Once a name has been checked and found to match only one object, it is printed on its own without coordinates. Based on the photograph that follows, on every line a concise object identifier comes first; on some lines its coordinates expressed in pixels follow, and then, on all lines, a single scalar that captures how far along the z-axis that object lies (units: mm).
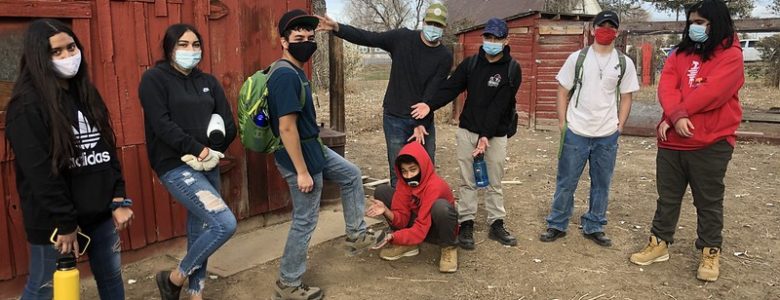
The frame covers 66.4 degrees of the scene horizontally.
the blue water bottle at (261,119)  3555
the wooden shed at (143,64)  3867
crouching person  4352
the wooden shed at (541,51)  11555
